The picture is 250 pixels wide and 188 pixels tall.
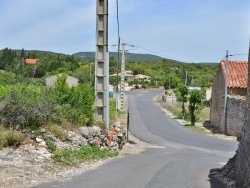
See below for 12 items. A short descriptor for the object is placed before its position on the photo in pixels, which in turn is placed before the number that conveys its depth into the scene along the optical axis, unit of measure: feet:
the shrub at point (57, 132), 52.85
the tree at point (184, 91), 152.35
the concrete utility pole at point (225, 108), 104.63
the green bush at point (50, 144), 49.02
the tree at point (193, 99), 122.21
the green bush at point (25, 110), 51.57
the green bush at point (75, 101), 59.62
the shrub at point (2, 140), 45.82
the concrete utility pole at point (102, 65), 65.87
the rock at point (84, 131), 57.88
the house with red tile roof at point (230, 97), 97.86
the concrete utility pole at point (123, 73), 153.38
